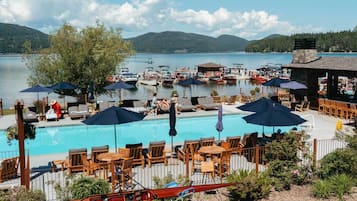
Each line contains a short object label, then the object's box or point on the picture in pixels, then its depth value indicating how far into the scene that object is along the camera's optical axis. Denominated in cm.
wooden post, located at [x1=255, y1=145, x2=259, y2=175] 1041
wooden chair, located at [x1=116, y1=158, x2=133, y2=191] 966
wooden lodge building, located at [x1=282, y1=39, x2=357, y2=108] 2258
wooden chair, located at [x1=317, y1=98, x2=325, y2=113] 2156
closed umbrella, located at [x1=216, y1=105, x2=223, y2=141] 1388
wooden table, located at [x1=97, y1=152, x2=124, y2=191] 1089
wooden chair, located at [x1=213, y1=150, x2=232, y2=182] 1073
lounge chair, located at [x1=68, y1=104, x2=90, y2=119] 2023
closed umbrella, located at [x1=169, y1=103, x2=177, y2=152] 1298
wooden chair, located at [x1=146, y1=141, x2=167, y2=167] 1184
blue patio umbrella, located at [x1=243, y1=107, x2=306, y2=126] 1165
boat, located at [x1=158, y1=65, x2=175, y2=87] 5344
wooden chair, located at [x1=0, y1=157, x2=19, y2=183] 1043
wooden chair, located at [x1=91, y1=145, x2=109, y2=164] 1130
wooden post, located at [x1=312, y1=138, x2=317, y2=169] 1051
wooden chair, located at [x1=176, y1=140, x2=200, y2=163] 1213
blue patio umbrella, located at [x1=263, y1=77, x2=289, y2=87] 2200
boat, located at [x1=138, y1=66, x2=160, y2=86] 5304
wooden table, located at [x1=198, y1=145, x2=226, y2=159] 1134
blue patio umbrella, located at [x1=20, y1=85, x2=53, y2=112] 2031
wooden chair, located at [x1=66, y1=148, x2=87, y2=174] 1103
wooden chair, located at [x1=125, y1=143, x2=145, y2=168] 1179
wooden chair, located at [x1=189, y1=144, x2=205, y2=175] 1126
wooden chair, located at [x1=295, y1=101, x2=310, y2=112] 2263
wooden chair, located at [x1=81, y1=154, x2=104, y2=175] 1095
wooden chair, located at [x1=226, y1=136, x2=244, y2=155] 1271
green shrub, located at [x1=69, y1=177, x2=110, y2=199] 844
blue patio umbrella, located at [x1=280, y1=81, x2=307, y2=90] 2160
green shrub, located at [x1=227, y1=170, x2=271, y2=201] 887
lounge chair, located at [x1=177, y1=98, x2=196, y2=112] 2242
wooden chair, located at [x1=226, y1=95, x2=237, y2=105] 2559
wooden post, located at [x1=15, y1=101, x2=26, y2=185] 966
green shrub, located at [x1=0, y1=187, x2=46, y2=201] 795
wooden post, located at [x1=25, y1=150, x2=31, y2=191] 909
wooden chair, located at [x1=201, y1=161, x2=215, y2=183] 1035
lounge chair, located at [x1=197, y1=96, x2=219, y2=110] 2306
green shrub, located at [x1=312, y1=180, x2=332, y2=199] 909
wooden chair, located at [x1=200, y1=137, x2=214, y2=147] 1231
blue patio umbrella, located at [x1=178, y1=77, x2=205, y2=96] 2378
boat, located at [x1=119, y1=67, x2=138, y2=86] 5302
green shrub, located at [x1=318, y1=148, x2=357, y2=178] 1019
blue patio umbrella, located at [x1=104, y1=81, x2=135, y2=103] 2188
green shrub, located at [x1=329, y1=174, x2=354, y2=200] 909
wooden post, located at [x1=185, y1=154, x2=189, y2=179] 1012
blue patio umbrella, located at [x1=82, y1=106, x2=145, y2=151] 1149
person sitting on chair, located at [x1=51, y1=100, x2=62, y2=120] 2028
